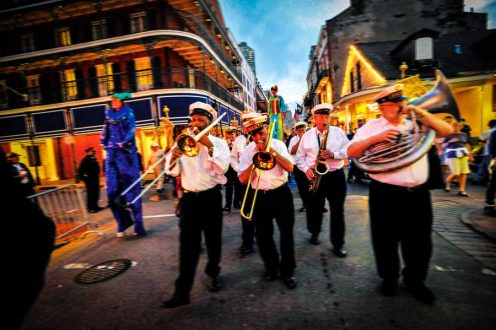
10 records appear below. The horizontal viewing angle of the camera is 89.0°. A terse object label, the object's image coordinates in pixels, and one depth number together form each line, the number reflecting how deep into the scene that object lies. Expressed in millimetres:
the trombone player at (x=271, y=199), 3057
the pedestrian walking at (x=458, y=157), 7219
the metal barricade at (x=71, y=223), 5831
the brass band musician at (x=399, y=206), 2660
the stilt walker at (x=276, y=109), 7441
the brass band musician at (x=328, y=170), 3922
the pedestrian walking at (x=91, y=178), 8742
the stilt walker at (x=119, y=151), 5184
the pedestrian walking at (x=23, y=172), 6978
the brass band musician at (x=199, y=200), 2941
